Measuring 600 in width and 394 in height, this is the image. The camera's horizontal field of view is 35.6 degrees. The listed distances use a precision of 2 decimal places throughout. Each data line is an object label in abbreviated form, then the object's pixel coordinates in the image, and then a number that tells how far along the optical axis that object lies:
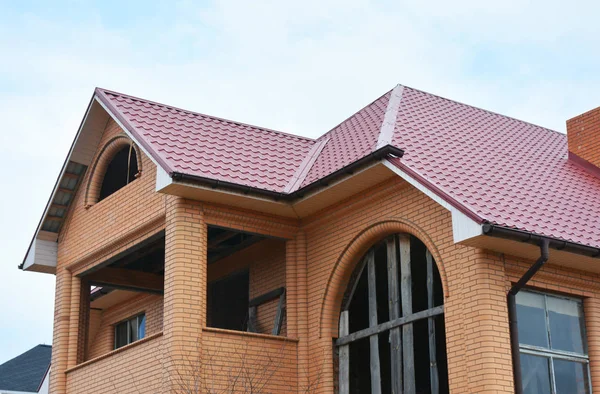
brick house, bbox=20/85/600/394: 11.61
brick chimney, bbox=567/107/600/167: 15.84
